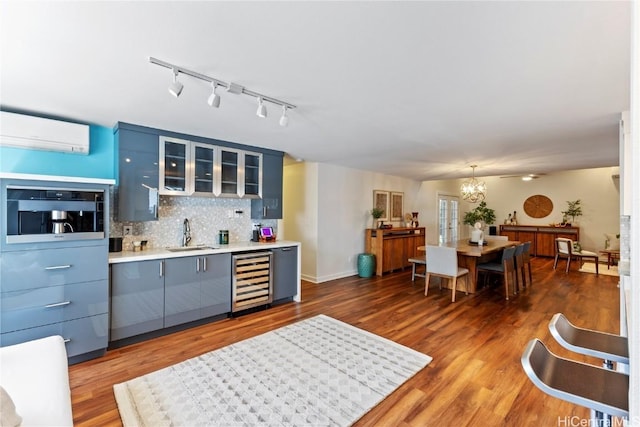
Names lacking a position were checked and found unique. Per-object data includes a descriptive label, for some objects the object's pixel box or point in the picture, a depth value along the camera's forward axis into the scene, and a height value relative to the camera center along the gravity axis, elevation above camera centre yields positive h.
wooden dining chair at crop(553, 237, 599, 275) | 6.57 -0.85
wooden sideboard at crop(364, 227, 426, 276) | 6.04 -0.71
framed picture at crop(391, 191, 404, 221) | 6.99 +0.21
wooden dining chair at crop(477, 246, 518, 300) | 4.51 -0.85
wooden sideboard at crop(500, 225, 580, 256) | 8.24 -0.60
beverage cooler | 3.59 -0.87
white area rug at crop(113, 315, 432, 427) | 1.91 -1.32
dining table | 4.64 -0.63
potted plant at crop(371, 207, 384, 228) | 6.29 +0.01
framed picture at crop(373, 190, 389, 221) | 6.53 +0.28
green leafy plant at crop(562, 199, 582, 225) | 8.34 +0.11
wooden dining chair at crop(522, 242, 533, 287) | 5.28 -0.88
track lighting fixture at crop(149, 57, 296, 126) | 1.83 +0.90
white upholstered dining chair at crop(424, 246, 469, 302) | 4.32 -0.79
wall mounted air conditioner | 2.53 +0.71
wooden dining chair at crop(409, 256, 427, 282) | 5.14 -0.83
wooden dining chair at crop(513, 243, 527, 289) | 4.92 -0.85
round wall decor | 8.92 +0.27
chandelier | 5.45 +0.48
